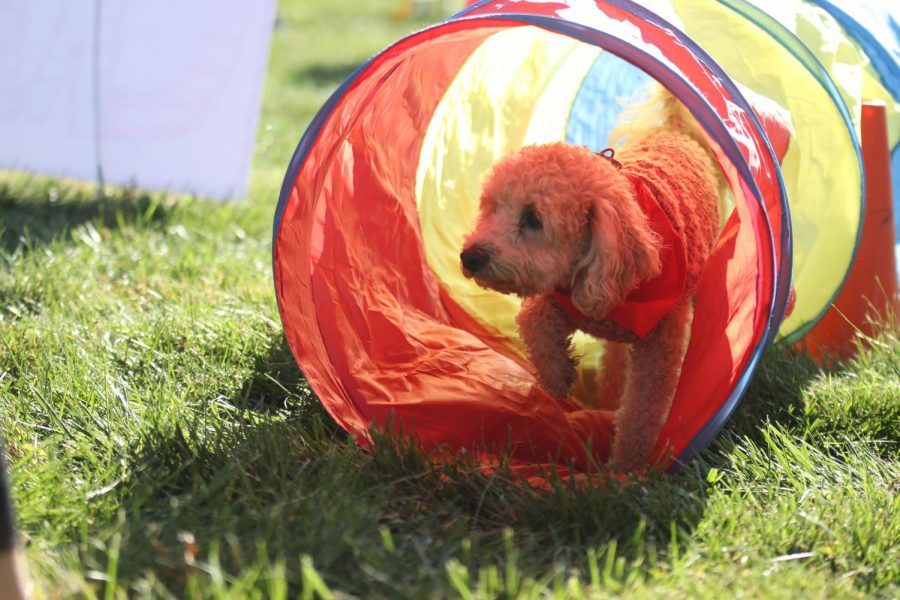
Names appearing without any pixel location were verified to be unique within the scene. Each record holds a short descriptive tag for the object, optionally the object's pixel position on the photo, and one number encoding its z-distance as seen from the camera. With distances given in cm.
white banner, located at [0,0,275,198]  573
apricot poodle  297
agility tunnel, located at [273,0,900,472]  297
